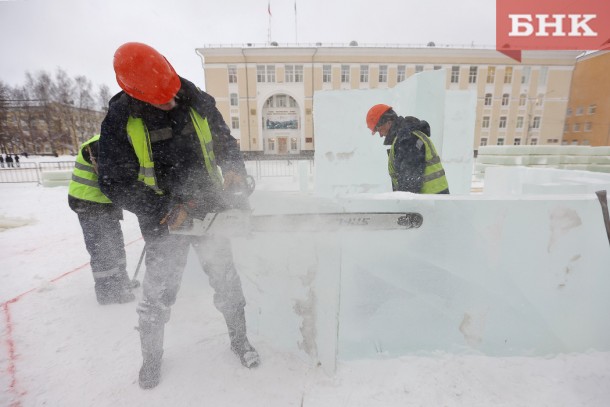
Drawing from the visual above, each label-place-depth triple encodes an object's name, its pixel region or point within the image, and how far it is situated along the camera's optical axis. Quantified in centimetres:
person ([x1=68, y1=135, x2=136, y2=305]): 249
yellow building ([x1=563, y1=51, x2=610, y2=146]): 3102
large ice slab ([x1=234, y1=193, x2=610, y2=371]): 146
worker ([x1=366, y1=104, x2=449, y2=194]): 238
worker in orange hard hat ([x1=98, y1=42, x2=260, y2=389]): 141
